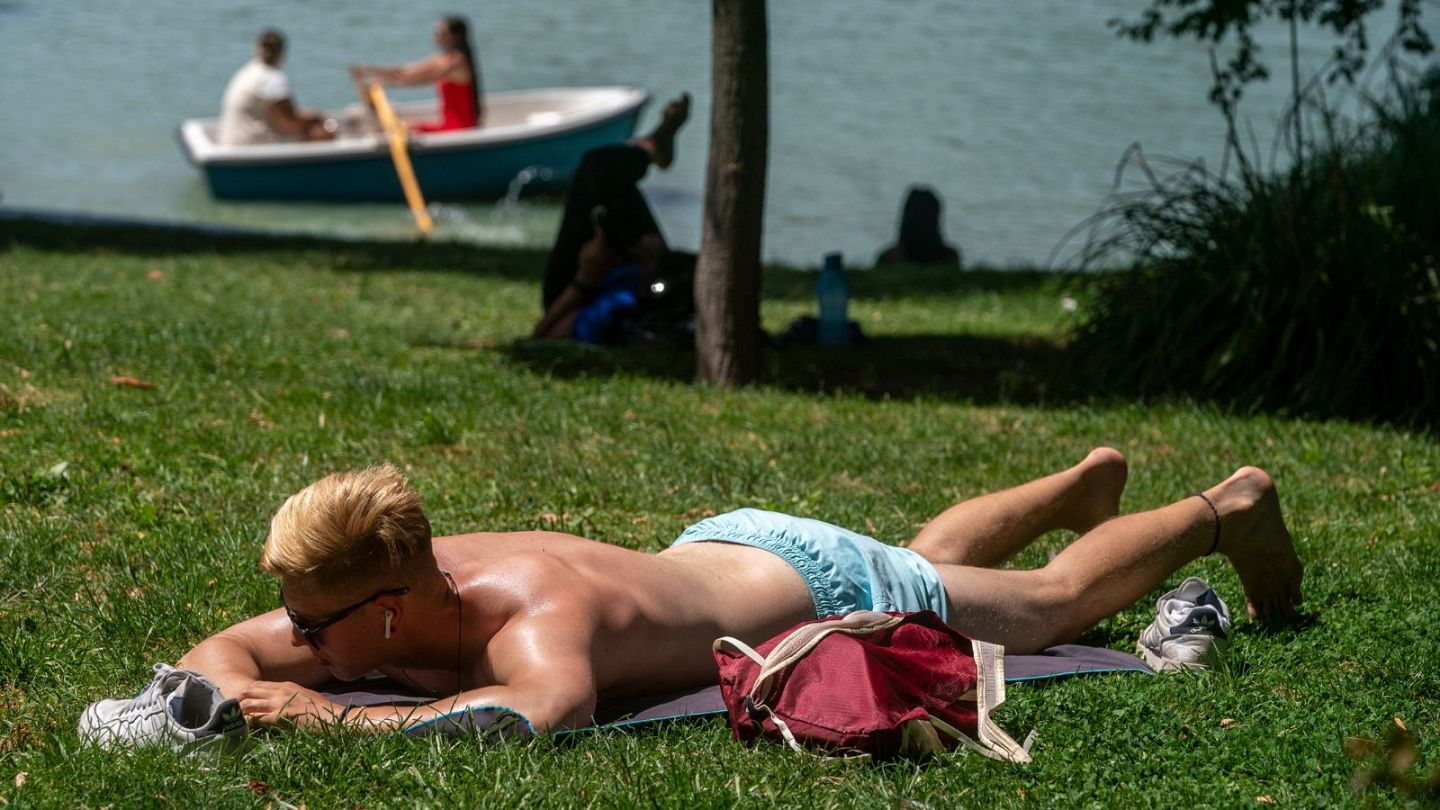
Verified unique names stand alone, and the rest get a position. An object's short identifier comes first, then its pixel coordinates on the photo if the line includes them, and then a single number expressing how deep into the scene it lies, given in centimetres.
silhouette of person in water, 3084
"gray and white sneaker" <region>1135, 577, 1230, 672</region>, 833
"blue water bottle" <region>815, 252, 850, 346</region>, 1817
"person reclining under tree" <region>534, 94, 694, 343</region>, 1827
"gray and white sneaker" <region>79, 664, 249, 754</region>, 653
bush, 1512
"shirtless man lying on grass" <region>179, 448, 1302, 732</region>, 677
